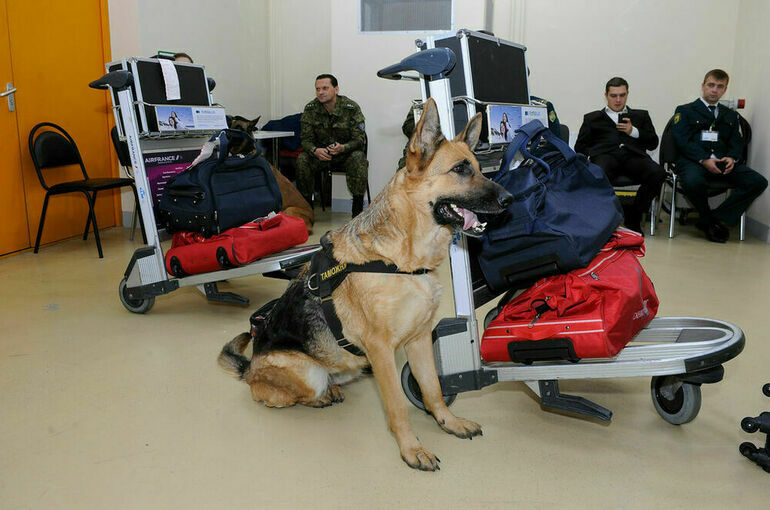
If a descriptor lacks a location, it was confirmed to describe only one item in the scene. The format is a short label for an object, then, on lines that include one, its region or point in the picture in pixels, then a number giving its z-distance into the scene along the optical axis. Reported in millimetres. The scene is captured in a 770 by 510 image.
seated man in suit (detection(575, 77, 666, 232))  6074
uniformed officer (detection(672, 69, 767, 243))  5953
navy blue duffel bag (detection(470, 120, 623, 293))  2078
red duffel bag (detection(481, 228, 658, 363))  2023
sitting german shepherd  1987
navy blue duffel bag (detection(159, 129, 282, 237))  3439
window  6859
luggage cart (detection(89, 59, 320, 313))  3396
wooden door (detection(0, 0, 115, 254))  4938
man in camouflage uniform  6649
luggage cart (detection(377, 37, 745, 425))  2031
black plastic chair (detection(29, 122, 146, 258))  4914
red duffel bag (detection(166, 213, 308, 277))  3361
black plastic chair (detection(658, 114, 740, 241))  6051
